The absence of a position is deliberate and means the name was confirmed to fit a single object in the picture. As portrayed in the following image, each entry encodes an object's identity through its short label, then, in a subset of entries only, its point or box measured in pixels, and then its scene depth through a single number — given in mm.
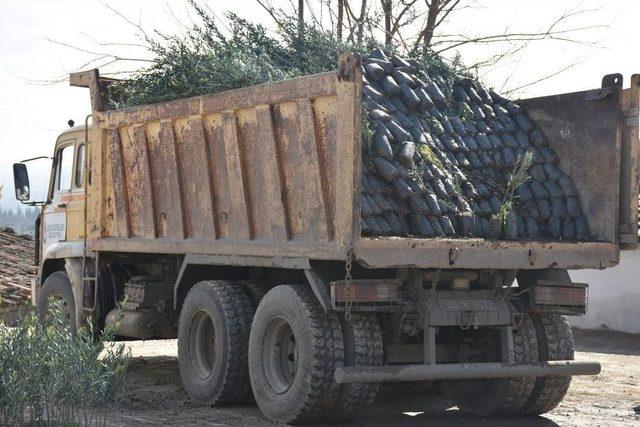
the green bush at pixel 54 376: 12275
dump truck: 14113
